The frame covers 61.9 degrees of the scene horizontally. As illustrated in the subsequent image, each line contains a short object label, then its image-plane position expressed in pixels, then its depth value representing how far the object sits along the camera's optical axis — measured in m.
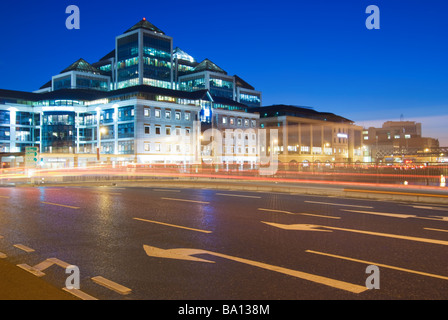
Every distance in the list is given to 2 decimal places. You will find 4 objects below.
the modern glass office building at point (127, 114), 76.22
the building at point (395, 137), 134.50
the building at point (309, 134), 106.06
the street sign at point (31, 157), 34.62
